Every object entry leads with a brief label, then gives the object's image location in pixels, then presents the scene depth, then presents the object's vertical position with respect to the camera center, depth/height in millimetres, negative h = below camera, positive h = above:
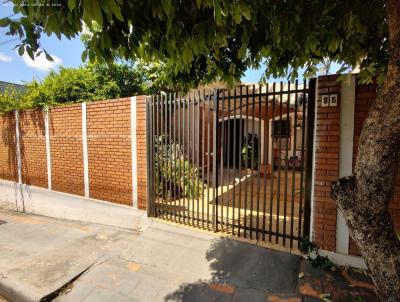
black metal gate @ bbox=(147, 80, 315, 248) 3600 -349
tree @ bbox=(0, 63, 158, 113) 8266 +1862
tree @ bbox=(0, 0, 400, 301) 1669 +933
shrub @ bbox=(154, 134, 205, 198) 4949 -562
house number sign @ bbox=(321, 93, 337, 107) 3236 +498
